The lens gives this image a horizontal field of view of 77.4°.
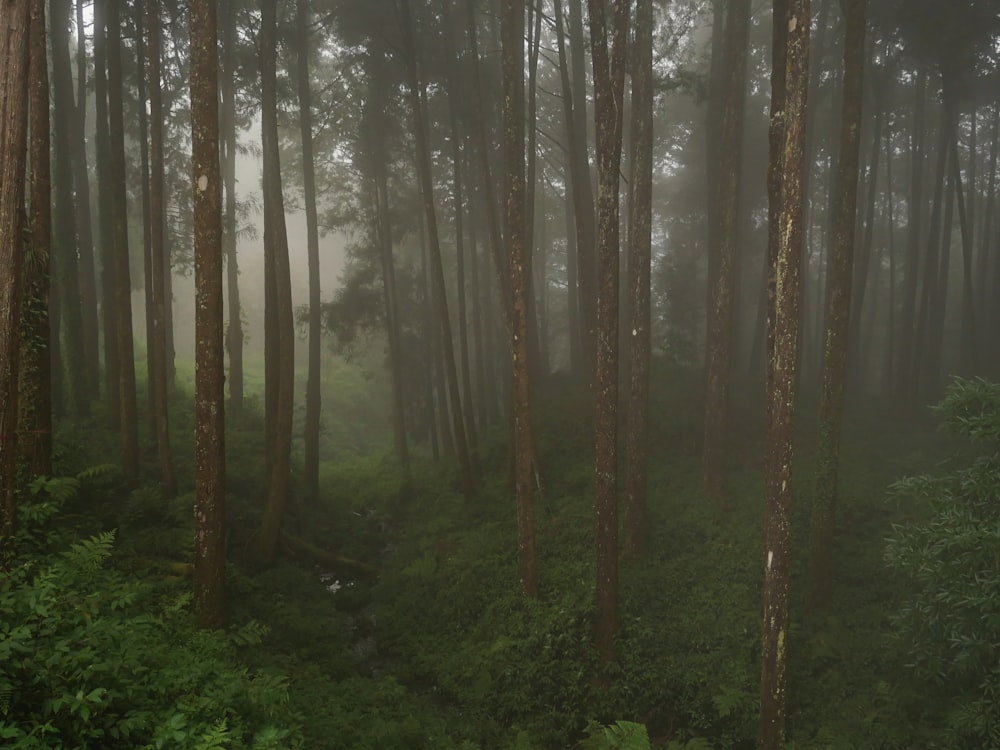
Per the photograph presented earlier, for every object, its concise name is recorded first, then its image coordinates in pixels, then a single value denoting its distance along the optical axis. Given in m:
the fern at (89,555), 6.14
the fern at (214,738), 4.34
